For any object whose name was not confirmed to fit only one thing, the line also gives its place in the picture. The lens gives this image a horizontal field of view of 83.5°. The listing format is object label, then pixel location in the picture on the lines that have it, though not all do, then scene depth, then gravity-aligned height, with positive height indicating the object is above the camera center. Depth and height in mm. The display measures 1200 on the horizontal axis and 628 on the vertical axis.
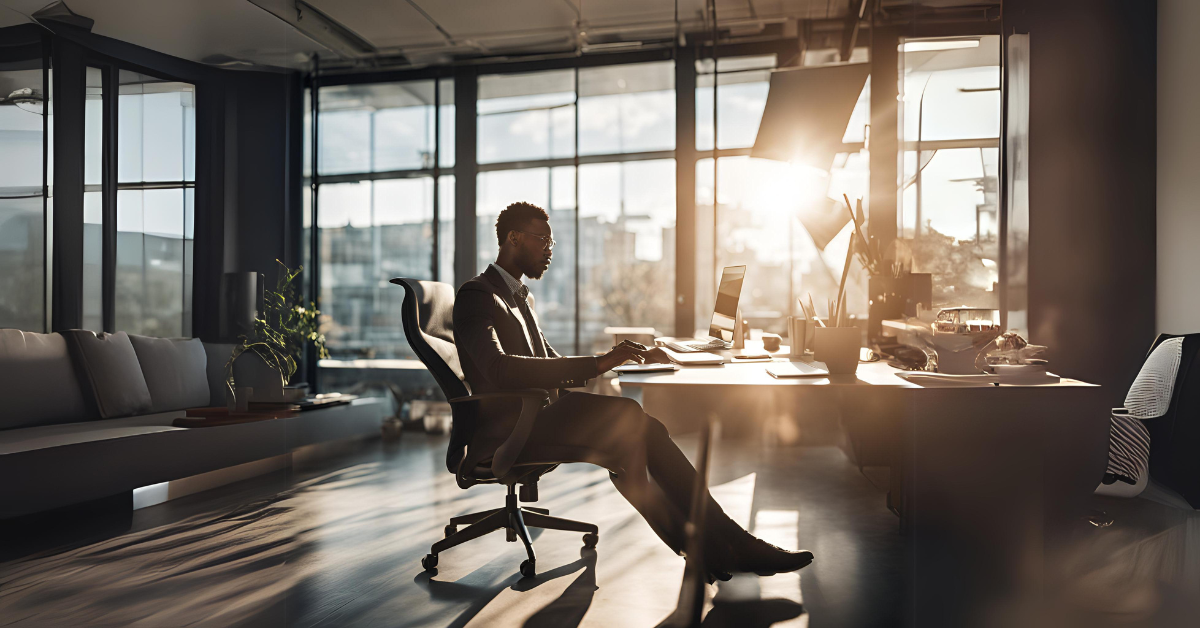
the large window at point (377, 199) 7309 +1122
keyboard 3363 -227
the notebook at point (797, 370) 2371 -251
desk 1975 -508
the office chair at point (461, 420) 2357 -434
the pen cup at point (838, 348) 2436 -165
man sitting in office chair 2322 -490
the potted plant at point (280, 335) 4512 -265
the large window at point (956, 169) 4445 +951
